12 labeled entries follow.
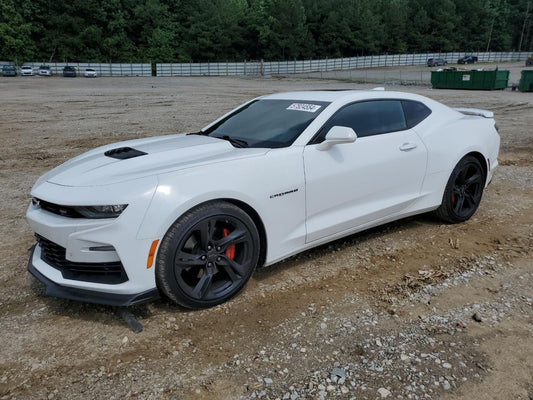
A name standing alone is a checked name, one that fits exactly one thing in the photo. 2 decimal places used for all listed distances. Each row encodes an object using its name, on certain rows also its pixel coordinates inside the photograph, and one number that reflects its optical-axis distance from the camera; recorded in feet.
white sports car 8.84
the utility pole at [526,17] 329.31
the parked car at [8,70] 163.53
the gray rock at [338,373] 7.95
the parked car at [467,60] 243.60
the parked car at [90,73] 171.81
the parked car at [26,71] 168.04
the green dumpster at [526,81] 84.84
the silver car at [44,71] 171.32
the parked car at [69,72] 169.27
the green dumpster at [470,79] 91.30
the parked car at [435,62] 233.35
